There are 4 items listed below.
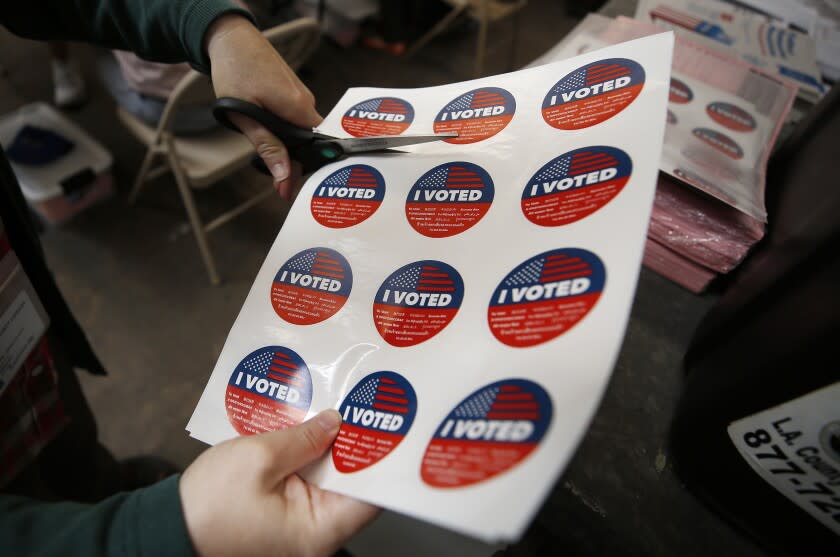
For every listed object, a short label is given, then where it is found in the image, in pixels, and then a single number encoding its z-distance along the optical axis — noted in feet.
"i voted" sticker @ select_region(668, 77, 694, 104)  2.50
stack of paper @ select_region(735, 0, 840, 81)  3.00
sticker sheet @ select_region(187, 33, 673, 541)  1.05
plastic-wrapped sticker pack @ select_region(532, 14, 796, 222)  2.02
